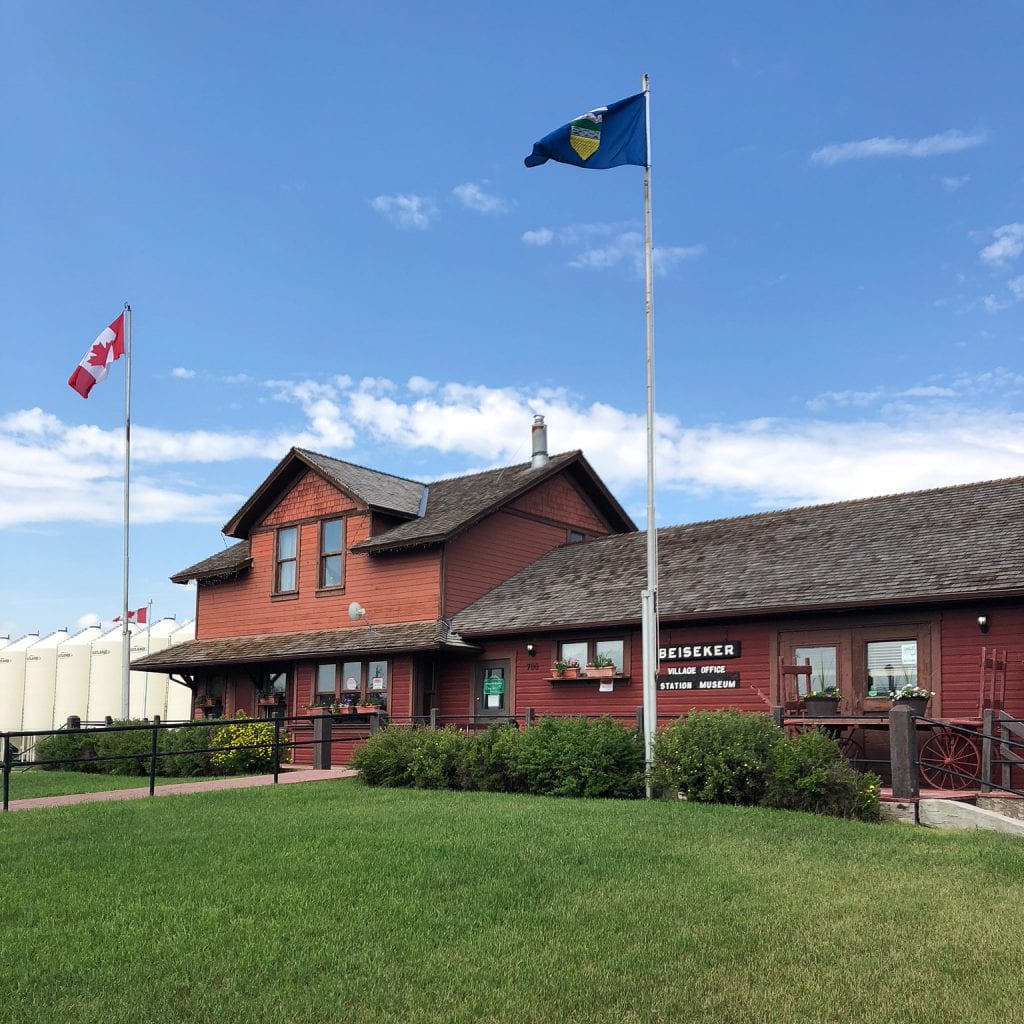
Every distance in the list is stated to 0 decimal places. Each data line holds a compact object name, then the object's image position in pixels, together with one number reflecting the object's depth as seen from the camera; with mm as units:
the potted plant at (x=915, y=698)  15414
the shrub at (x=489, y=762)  15758
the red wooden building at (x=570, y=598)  17625
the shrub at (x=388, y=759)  16688
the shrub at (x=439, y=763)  16219
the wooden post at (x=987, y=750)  13509
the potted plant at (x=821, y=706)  15922
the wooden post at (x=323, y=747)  20641
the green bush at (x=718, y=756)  13312
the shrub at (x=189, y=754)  21625
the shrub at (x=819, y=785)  12781
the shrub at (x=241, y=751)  21312
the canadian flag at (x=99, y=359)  28453
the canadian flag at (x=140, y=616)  38844
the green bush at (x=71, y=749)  25172
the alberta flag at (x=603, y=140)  16000
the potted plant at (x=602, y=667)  21203
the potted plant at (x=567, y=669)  21766
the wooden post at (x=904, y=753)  12906
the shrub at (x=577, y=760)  14750
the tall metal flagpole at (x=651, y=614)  15295
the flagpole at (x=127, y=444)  29297
